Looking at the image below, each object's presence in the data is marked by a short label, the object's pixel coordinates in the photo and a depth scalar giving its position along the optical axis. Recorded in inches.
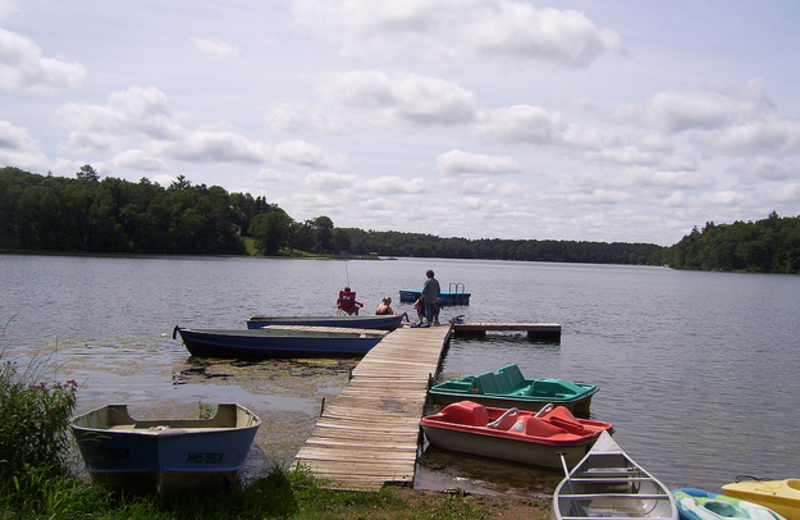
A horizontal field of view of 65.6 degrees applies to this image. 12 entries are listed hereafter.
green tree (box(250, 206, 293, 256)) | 5556.1
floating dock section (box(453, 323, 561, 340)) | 1039.0
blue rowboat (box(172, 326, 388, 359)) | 752.3
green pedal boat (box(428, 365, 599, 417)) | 507.8
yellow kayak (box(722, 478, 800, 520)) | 296.4
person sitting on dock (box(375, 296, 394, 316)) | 940.0
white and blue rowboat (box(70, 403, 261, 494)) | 265.4
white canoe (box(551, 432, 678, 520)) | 272.1
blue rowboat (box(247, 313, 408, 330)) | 914.7
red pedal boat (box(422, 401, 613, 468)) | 392.5
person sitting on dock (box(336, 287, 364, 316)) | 1015.6
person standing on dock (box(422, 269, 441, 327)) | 884.0
